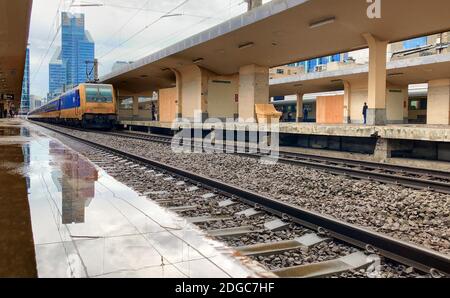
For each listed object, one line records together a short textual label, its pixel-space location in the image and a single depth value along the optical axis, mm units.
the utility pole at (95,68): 44719
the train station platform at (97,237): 3197
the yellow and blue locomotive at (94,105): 28172
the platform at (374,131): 11838
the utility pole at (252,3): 23562
